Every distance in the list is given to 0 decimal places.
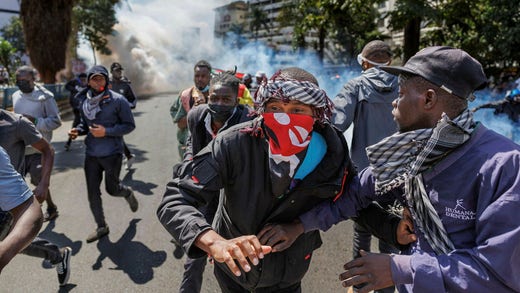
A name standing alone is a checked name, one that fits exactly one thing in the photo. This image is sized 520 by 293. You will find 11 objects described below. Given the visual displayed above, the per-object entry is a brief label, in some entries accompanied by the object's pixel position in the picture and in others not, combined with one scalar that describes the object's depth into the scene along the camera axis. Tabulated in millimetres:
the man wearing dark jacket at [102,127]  4195
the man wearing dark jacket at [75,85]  8525
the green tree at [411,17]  9820
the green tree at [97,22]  34291
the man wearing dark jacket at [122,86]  7098
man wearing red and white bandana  1663
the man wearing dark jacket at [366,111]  3107
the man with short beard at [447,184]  1154
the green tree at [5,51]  19853
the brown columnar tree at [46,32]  17062
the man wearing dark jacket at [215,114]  3049
